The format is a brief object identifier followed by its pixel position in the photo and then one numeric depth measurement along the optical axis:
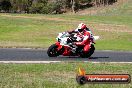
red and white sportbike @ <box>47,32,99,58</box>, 20.75
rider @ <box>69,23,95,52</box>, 21.03
